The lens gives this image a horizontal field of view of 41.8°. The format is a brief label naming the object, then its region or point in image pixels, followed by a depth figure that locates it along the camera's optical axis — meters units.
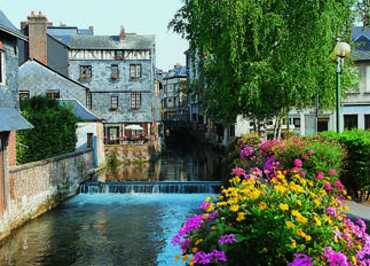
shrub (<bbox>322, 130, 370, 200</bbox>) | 12.79
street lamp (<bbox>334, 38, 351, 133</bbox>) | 14.40
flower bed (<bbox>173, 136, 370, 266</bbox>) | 4.62
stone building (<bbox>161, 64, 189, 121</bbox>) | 112.25
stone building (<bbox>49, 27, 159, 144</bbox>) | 48.25
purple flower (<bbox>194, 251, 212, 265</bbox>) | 4.58
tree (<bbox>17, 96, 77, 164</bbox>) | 25.25
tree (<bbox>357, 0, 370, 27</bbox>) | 23.98
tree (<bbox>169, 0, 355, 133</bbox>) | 19.08
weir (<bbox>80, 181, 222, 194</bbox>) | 24.75
